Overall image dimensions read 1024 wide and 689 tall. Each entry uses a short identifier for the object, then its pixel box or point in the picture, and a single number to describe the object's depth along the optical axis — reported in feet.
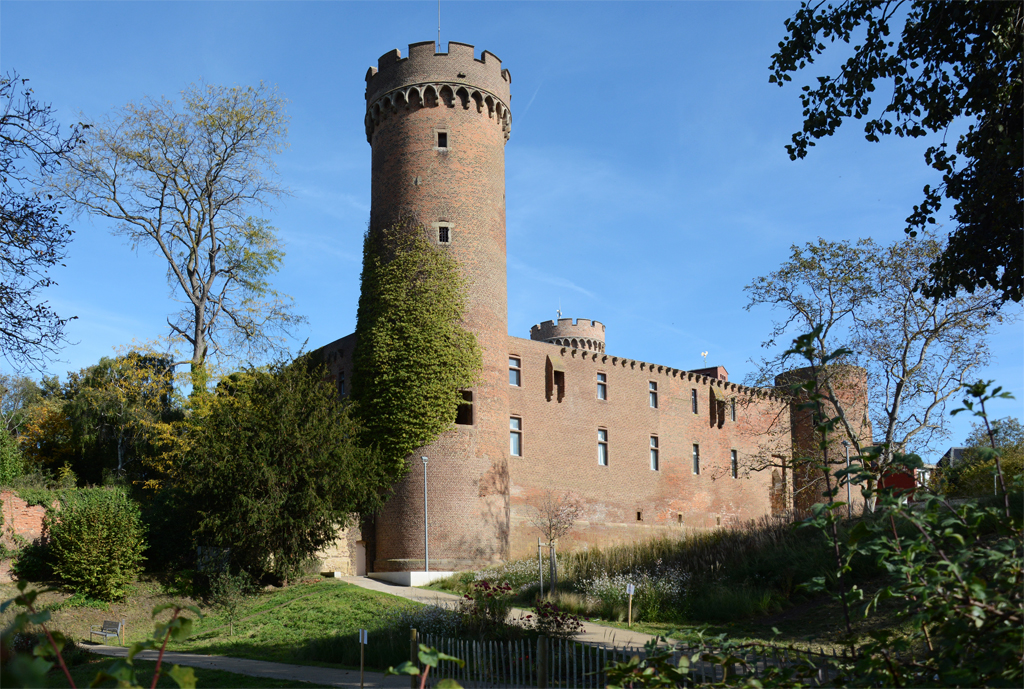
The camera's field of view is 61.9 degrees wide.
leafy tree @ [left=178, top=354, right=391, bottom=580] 74.49
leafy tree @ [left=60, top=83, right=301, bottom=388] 106.01
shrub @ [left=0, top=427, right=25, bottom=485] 89.67
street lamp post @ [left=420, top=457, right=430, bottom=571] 87.13
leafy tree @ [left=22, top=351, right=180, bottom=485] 105.09
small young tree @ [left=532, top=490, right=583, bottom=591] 101.14
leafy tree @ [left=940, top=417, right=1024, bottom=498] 86.77
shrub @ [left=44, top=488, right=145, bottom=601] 71.51
